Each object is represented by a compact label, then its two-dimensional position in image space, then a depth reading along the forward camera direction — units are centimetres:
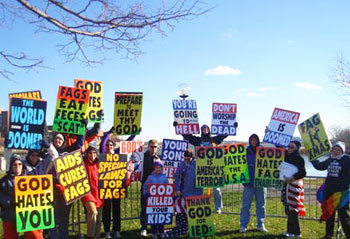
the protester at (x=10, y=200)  621
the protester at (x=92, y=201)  734
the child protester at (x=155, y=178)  820
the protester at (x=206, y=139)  1088
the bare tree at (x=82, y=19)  681
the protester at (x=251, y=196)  902
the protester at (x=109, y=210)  841
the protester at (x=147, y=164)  859
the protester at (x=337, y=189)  804
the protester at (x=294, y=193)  819
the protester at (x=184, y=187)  837
